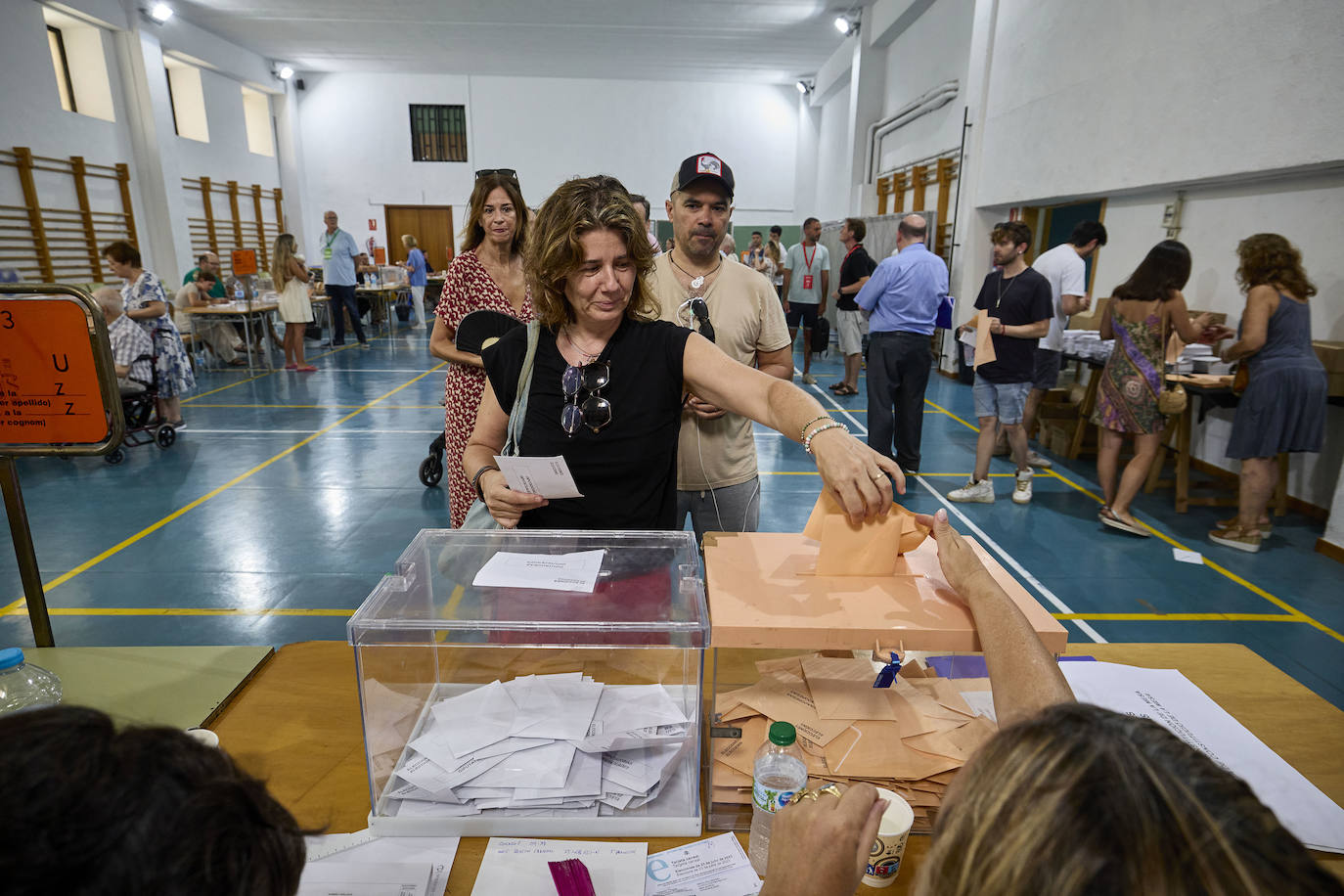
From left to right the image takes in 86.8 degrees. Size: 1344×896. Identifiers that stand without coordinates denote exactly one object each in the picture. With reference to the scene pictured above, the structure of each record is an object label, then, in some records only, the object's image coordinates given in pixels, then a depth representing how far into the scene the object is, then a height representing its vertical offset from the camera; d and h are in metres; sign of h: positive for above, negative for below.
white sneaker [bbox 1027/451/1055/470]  5.78 -1.59
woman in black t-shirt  1.59 -0.27
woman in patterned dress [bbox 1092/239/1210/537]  4.03 -0.57
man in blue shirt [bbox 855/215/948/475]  5.08 -0.52
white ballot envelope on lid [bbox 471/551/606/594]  1.23 -0.55
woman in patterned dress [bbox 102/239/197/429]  6.16 -0.51
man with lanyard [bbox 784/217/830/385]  8.95 -0.27
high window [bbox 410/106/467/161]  17.00 +2.78
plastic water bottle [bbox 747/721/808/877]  1.04 -0.76
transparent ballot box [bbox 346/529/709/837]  1.11 -0.75
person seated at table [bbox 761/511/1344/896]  0.49 -0.40
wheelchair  5.87 -1.38
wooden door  17.48 +0.59
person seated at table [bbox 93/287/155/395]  5.80 -0.80
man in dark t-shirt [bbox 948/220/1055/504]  4.68 -0.52
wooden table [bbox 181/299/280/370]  8.86 -0.75
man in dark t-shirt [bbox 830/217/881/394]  7.89 -0.42
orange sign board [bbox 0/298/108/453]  1.34 -0.24
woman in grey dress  3.92 -0.58
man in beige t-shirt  2.33 -0.19
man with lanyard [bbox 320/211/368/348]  10.78 -0.23
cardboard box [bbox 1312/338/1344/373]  4.19 -0.52
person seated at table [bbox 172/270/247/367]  9.07 -0.97
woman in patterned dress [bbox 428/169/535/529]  2.87 -0.13
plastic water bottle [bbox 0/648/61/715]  1.21 -0.77
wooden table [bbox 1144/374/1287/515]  4.50 -1.25
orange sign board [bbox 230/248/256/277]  8.60 -0.13
